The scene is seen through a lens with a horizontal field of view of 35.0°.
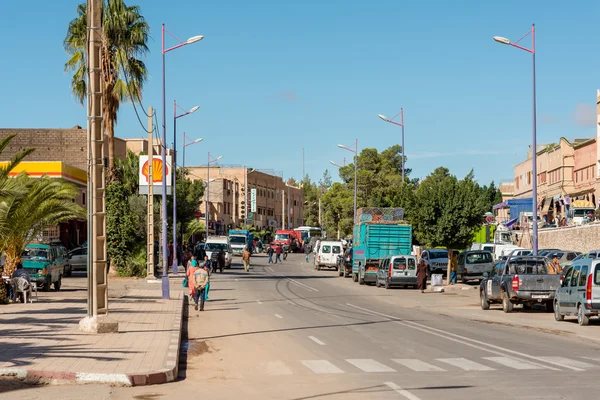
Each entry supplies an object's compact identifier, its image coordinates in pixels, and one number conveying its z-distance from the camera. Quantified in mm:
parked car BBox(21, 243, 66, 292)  37531
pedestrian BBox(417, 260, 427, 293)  45031
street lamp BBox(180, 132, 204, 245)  79625
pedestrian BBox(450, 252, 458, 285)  49375
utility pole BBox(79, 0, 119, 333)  20094
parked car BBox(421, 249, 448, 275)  54031
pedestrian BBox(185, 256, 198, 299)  30080
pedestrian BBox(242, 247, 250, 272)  66250
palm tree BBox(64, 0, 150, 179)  46062
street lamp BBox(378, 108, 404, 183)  69412
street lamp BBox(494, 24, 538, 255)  40125
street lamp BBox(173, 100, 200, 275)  54219
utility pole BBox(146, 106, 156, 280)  40719
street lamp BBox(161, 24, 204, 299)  43066
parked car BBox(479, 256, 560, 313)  29672
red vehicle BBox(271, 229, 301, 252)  118856
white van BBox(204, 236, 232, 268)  67625
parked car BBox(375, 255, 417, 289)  46281
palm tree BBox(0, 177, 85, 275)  30781
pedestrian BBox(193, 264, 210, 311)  29766
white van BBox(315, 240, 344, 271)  71438
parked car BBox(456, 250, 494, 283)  49094
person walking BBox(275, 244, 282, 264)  86844
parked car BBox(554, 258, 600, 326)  24141
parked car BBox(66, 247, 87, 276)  57750
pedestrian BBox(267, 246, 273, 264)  84369
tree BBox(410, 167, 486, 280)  52281
